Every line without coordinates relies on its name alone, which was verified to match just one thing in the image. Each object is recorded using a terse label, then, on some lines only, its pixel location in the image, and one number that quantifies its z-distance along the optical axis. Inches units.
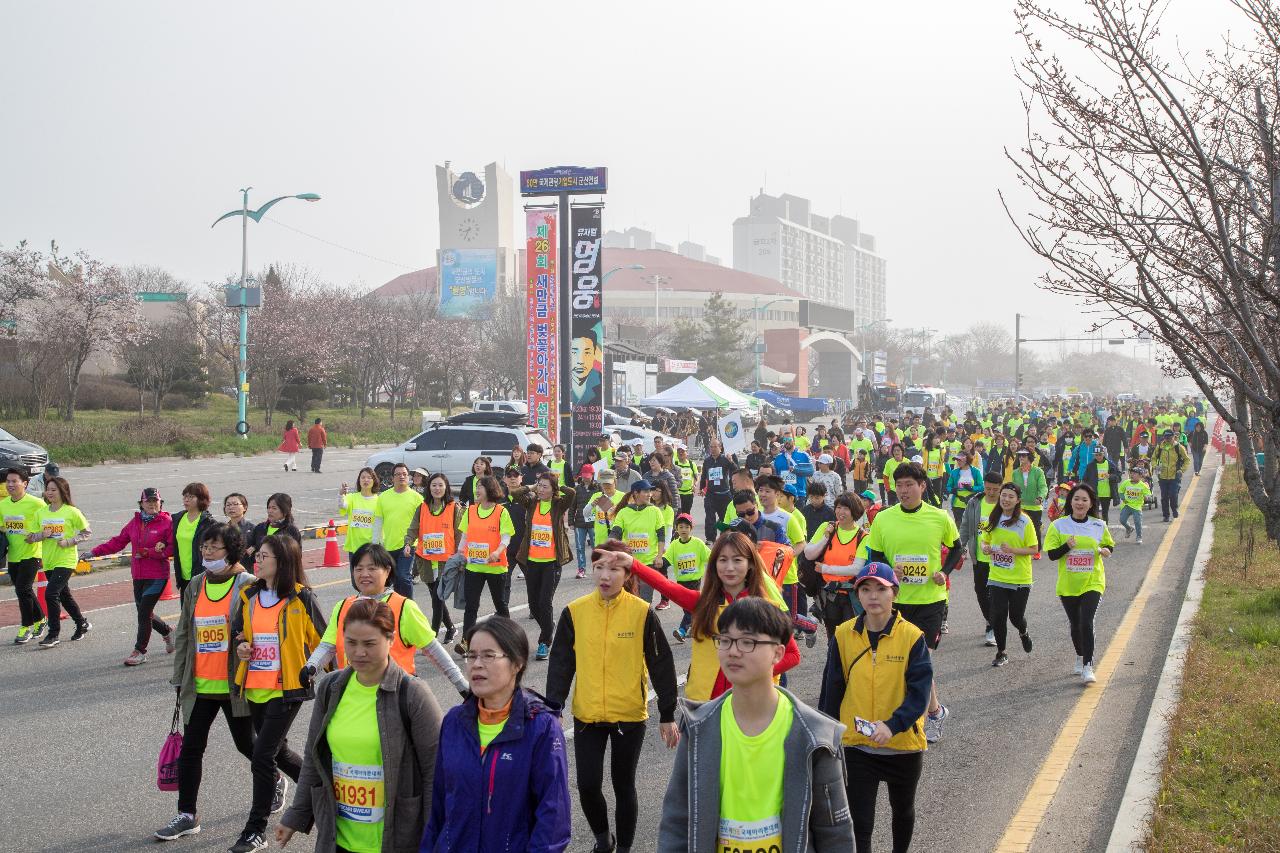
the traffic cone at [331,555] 653.3
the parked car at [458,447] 1061.1
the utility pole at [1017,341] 3000.5
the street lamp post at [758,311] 5383.9
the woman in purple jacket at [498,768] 143.0
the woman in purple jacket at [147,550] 384.8
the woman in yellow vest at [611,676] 216.7
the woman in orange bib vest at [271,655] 228.7
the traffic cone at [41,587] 443.4
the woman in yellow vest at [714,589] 215.6
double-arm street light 1352.1
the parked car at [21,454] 888.9
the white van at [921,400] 3189.0
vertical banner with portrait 1187.9
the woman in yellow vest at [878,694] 197.2
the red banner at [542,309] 1224.8
